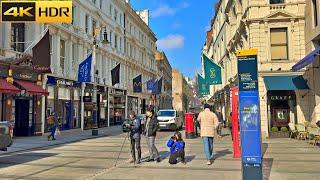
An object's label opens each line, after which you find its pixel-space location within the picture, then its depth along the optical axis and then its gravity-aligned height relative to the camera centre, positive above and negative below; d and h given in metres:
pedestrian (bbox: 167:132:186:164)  13.38 -1.14
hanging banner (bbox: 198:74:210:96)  40.98 +2.61
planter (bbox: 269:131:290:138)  24.56 -1.25
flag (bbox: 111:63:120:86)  38.68 +3.65
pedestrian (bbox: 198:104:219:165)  13.16 -0.46
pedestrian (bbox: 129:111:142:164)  13.46 -0.61
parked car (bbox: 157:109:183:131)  33.47 -0.50
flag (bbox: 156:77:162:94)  60.31 +4.17
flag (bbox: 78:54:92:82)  31.52 +3.29
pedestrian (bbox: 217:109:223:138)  25.96 -1.19
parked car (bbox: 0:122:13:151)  13.61 -0.70
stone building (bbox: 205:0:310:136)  24.69 +3.58
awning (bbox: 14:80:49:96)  26.09 +1.73
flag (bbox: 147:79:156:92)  58.70 +4.07
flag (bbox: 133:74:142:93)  48.21 +3.45
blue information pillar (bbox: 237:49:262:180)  9.06 +0.06
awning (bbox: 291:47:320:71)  18.89 +2.44
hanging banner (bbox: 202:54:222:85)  29.85 +3.03
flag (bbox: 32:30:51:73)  26.05 +3.92
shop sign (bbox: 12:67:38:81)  26.03 +2.63
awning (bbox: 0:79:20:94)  23.14 +1.55
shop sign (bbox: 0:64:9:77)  24.48 +2.66
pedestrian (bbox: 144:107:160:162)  13.66 -0.49
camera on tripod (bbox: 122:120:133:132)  13.55 -0.36
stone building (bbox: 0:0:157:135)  28.92 +5.18
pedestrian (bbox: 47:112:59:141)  24.24 -0.54
